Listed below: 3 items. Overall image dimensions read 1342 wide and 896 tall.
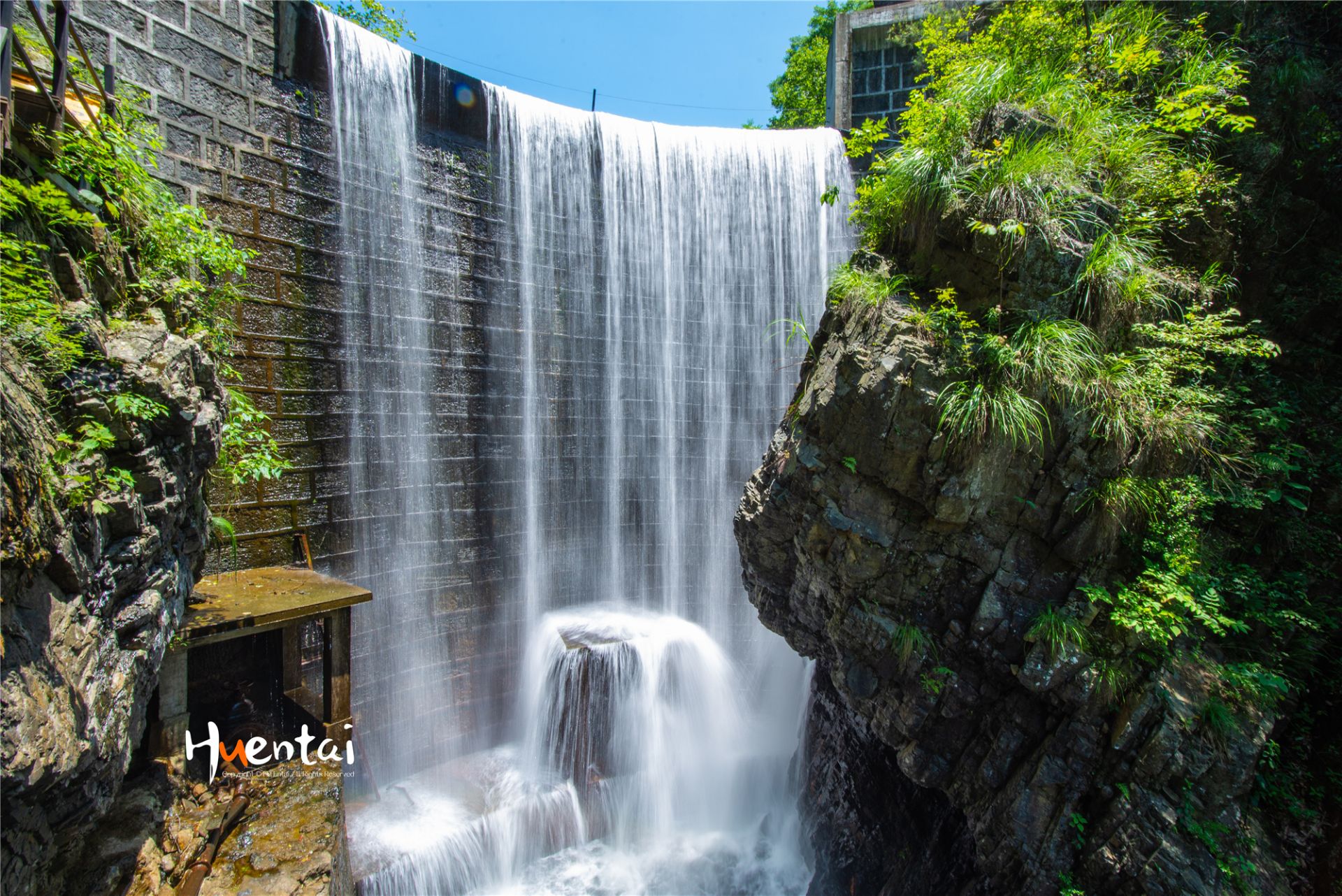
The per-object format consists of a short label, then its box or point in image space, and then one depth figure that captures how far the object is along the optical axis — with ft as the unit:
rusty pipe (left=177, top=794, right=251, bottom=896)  13.56
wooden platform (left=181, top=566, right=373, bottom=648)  15.98
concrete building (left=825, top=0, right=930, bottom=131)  34.86
